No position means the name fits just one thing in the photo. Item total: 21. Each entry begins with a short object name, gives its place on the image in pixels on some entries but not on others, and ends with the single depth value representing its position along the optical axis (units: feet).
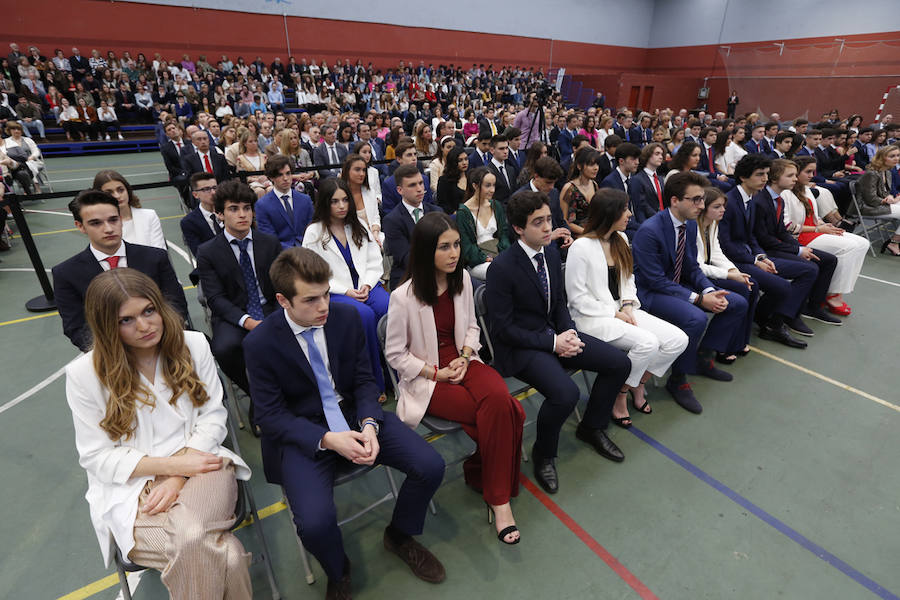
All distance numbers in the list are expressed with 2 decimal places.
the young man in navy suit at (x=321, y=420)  6.30
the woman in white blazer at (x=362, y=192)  13.70
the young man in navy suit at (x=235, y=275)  9.52
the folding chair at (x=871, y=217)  20.53
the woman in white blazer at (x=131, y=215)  11.41
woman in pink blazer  7.50
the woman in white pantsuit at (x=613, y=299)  9.78
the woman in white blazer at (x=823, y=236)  15.01
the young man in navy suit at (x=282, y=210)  13.61
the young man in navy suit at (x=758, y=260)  13.69
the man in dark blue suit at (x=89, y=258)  8.66
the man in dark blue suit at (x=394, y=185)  15.99
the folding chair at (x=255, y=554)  5.56
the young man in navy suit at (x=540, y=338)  8.70
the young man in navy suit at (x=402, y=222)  12.59
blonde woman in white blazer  5.40
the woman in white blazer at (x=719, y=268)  12.35
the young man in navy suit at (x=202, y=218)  13.26
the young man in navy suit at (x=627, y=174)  16.63
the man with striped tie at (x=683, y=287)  11.06
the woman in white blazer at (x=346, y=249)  11.11
